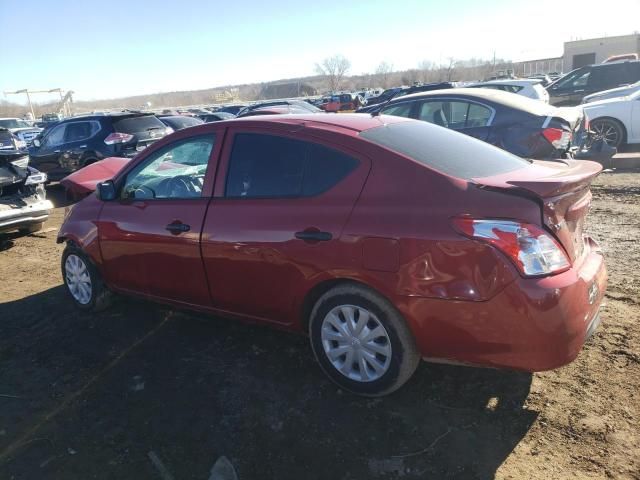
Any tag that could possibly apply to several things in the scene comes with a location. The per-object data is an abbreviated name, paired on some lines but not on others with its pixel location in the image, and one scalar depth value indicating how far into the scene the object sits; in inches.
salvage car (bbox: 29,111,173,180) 428.8
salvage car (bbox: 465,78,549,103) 502.0
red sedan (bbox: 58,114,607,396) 99.2
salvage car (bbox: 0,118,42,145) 1030.5
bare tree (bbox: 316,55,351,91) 3427.4
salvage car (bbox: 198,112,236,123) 780.6
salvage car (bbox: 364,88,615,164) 271.9
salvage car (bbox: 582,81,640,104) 451.2
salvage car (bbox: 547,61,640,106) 659.4
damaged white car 275.0
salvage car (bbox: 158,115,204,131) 621.6
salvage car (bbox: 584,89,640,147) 401.7
